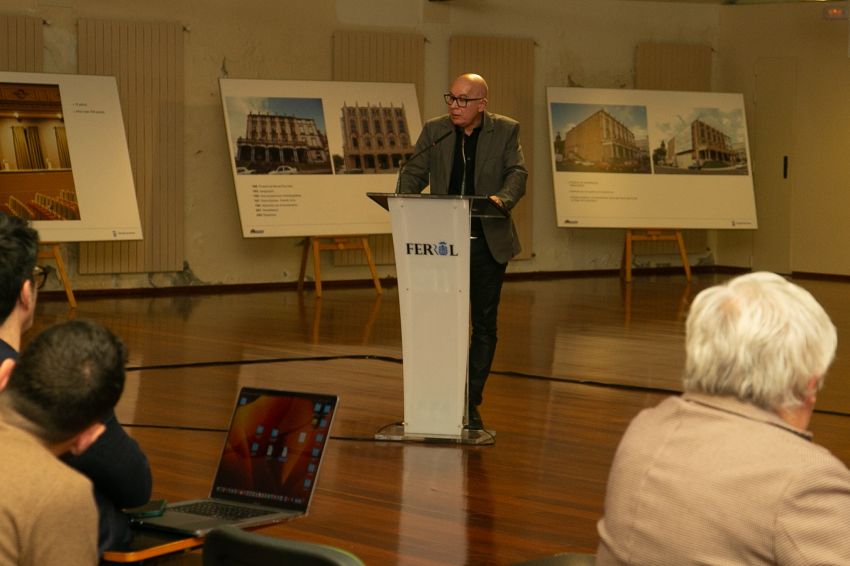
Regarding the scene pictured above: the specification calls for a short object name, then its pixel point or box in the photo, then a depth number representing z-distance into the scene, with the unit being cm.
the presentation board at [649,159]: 1412
